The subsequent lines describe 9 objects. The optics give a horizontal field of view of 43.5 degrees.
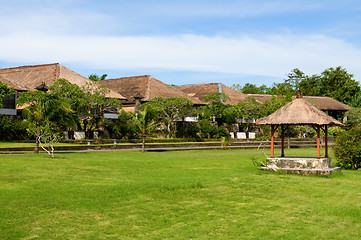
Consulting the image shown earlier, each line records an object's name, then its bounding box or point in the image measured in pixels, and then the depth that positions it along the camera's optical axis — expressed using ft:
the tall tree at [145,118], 110.73
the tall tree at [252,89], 291.79
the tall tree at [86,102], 127.85
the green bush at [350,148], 68.23
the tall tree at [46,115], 80.89
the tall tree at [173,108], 150.61
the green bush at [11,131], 114.32
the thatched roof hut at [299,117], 61.57
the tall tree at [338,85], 250.37
